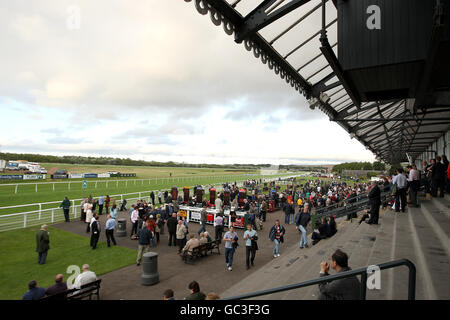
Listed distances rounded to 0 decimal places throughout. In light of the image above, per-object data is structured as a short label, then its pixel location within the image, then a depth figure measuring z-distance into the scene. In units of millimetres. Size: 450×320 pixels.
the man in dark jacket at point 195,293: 4582
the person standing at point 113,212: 12547
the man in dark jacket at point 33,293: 5211
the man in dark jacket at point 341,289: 2787
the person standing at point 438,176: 9118
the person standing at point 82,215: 15094
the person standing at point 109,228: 10587
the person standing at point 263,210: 16891
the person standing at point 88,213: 13093
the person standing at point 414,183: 9164
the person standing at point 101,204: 17398
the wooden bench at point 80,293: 5469
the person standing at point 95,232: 10242
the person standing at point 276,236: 9992
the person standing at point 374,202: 7844
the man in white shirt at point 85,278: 6103
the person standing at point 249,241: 8648
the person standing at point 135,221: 12086
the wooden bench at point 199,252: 9188
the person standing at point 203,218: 12825
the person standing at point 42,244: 8711
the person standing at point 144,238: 9058
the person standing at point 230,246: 8578
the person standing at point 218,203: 17402
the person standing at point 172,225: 11133
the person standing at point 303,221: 10422
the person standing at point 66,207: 14953
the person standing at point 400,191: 8477
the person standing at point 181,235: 10227
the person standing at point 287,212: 16281
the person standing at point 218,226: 11523
